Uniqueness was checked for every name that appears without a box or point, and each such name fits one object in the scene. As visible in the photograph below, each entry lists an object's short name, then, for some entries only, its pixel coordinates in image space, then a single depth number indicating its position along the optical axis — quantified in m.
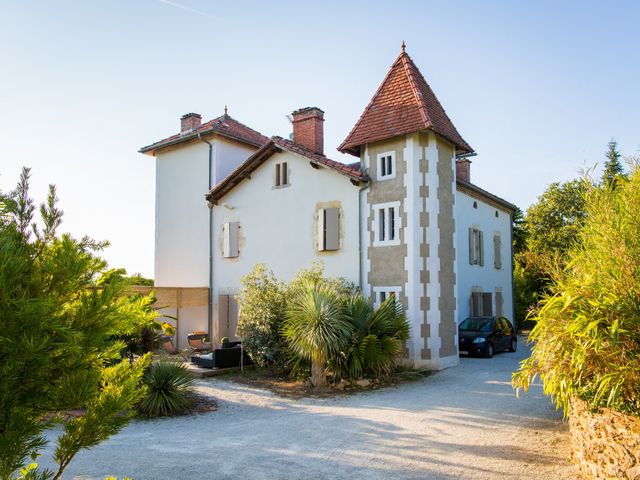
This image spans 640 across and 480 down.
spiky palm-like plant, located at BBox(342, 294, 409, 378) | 12.45
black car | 17.42
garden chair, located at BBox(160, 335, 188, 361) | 19.30
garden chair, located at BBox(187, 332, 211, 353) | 19.23
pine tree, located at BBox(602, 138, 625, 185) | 30.08
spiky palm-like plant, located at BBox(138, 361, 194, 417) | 9.71
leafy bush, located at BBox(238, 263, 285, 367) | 13.77
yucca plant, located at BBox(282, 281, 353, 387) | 11.98
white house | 15.32
